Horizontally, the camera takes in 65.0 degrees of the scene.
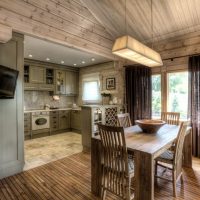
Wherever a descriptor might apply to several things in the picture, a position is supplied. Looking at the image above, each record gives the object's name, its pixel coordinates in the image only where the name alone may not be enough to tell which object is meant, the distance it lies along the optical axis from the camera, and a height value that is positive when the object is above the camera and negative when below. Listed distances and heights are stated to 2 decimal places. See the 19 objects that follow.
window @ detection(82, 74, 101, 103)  5.99 +0.47
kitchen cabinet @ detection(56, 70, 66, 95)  6.11 +0.73
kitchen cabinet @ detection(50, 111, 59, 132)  5.64 -0.73
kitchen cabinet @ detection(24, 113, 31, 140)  4.95 -0.80
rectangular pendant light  2.05 +0.69
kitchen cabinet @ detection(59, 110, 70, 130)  5.91 -0.72
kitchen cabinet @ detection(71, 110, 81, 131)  5.89 -0.73
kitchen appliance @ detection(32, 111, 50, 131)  5.13 -0.66
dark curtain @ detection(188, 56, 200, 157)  3.49 +0.04
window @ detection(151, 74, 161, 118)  4.29 +0.12
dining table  1.71 -0.65
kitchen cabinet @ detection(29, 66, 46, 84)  5.33 +0.91
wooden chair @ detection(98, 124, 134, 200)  1.81 -0.77
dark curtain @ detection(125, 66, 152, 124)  4.33 +0.25
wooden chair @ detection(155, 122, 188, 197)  2.12 -0.83
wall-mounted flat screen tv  2.49 +0.31
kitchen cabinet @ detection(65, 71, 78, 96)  6.41 +0.73
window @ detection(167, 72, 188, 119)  3.88 +0.19
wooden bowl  2.52 -0.42
